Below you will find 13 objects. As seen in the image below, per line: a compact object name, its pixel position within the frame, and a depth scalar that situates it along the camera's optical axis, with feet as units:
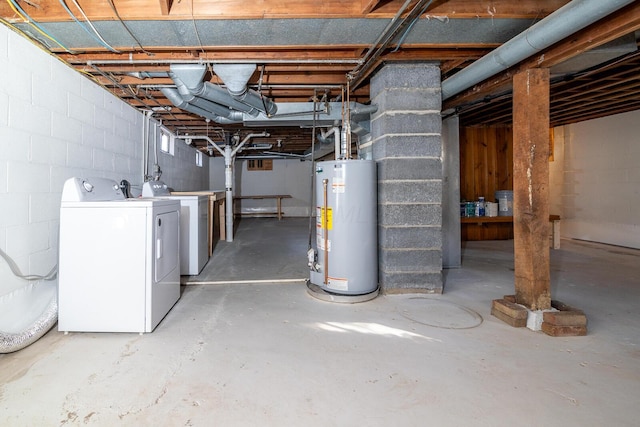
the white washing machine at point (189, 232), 10.16
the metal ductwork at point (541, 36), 4.60
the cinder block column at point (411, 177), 8.30
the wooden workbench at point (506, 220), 15.49
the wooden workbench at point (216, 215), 13.14
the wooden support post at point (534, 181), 6.36
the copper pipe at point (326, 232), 8.14
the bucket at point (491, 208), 16.56
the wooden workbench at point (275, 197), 29.66
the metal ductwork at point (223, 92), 8.07
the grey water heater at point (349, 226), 7.92
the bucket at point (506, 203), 16.65
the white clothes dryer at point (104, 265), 5.95
